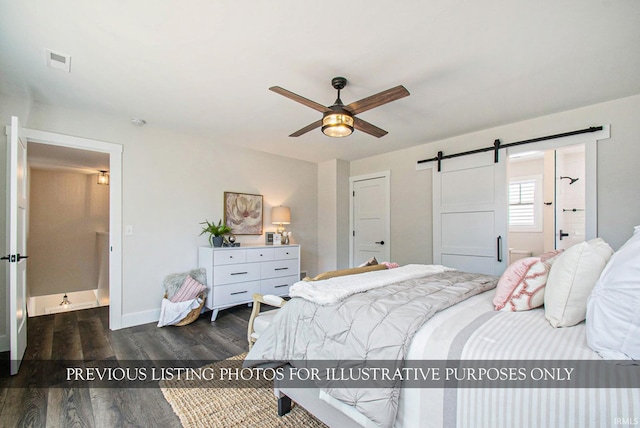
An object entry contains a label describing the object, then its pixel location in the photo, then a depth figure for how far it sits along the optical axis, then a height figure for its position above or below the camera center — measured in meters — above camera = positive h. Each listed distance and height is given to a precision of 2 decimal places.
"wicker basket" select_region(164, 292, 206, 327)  3.39 -1.20
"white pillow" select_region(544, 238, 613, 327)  1.25 -0.29
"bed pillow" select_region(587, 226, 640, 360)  0.95 -0.32
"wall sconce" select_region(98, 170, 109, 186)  5.14 +0.66
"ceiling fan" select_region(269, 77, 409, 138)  2.06 +0.84
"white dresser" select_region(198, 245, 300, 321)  3.62 -0.77
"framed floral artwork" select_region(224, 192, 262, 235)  4.24 +0.03
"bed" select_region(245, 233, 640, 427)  0.92 -0.55
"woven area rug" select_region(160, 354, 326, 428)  1.70 -1.22
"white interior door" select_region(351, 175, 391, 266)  4.78 -0.06
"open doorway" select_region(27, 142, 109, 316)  5.00 -0.39
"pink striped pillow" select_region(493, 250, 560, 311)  1.50 -0.36
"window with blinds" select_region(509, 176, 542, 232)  4.85 +0.23
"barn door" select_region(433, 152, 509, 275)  3.56 +0.03
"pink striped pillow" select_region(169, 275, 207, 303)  3.40 -0.91
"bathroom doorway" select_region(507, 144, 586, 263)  3.48 +0.23
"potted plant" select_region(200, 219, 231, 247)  3.82 -0.23
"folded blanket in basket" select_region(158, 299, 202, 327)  3.33 -1.13
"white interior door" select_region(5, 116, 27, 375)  2.17 -0.32
